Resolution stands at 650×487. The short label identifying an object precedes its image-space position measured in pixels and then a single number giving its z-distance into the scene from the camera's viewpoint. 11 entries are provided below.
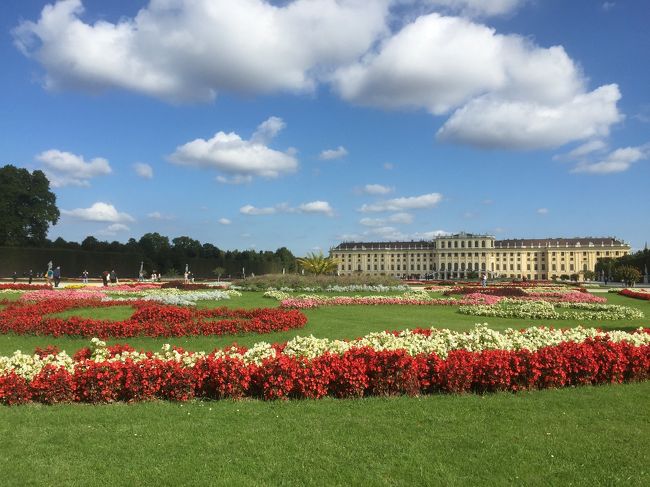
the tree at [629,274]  36.22
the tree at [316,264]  35.53
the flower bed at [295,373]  5.48
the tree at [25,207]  44.62
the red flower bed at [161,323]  9.95
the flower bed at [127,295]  15.62
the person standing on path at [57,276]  26.25
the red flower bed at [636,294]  22.73
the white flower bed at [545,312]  13.73
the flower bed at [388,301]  16.83
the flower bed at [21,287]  21.97
